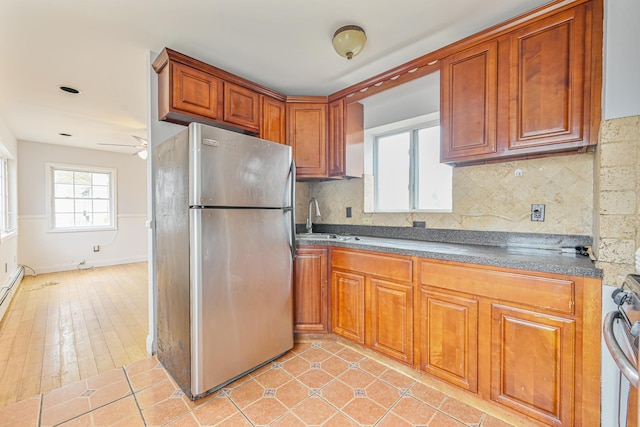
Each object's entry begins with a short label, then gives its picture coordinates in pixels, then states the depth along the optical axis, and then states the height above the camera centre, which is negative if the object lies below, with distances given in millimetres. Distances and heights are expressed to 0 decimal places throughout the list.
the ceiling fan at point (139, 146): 4177 +1156
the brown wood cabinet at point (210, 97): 2031 +913
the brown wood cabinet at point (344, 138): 2666 +700
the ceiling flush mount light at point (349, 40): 1778 +1103
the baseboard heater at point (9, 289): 3006 -1029
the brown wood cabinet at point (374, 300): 1870 -674
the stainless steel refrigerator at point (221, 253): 1642 -297
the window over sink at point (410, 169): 2545 +394
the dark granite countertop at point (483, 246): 1384 -260
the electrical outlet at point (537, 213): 1827 -21
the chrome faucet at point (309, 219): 3032 -113
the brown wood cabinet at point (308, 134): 2744 +749
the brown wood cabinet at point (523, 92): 1497 +713
